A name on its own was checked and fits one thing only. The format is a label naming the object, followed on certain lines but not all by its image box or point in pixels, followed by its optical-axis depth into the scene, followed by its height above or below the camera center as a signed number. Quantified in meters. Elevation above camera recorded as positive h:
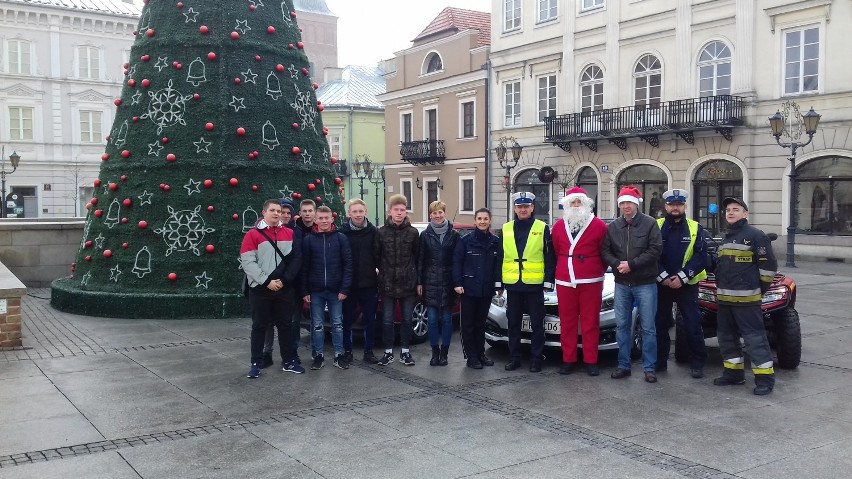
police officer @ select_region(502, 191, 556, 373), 8.11 -0.58
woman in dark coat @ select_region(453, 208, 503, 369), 8.30 -0.70
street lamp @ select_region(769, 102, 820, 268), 19.81 +2.11
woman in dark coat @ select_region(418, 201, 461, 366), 8.41 -0.69
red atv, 8.05 -1.20
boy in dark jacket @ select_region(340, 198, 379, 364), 8.46 -0.58
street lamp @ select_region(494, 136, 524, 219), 27.83 +2.27
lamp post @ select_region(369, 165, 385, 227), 50.41 +2.66
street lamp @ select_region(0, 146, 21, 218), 29.92 +2.23
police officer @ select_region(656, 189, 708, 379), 7.81 -0.64
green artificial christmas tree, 11.66 +0.82
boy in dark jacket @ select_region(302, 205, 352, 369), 8.23 -0.64
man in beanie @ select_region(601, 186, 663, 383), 7.64 -0.57
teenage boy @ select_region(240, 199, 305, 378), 7.81 -0.64
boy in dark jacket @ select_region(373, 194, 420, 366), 8.41 -0.52
